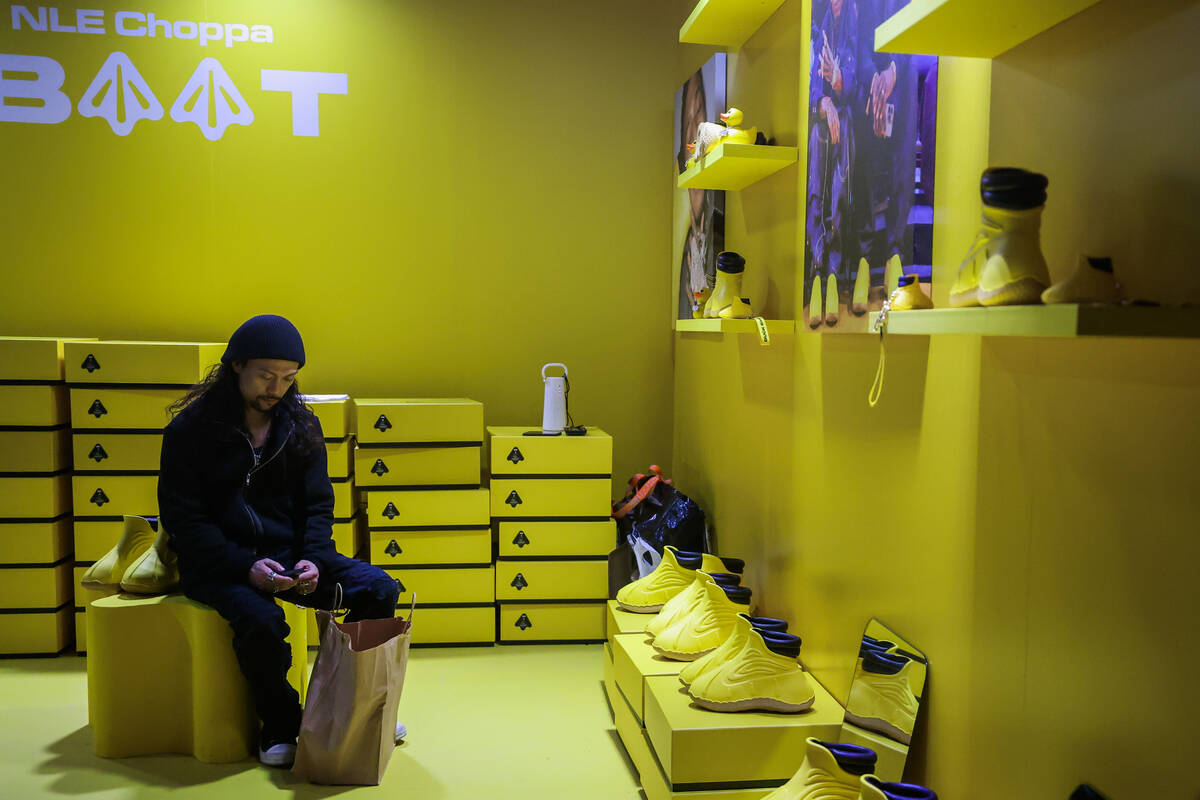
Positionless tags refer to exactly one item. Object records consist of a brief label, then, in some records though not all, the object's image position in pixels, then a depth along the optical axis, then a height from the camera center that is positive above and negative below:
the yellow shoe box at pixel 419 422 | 3.79 -0.32
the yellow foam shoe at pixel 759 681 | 2.25 -0.82
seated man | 2.71 -0.53
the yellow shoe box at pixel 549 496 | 3.88 -0.63
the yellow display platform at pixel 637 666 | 2.57 -0.91
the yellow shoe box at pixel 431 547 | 3.82 -0.84
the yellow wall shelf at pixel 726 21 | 2.89 +1.08
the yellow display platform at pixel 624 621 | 3.00 -0.91
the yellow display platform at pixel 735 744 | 2.16 -0.93
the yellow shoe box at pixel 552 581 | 3.88 -0.99
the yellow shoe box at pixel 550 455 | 3.87 -0.46
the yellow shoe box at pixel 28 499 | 3.68 -0.63
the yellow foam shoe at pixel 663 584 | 3.10 -0.80
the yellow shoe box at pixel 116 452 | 3.72 -0.44
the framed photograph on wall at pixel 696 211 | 3.59 +0.58
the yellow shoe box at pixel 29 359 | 3.65 -0.07
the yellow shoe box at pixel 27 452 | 3.67 -0.44
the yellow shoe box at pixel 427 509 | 3.81 -0.68
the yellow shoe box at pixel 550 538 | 3.88 -0.81
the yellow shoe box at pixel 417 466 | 3.80 -0.50
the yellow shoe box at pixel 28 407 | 3.66 -0.26
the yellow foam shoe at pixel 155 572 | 2.83 -0.71
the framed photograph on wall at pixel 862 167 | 1.92 +0.43
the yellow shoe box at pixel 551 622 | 3.90 -1.17
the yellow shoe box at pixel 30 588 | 3.70 -0.99
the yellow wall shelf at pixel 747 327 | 2.73 +0.07
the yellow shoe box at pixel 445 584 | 3.83 -0.99
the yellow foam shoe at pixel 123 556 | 2.90 -0.68
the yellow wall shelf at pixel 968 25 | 1.43 +0.53
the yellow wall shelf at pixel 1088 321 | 1.12 +0.04
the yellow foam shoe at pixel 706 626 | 2.64 -0.80
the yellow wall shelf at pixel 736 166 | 2.74 +0.57
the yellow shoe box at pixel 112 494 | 3.74 -0.61
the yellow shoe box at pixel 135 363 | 3.67 -0.08
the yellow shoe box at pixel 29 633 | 3.71 -1.17
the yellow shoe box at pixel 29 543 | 3.68 -0.80
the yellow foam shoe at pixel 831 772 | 1.77 -0.82
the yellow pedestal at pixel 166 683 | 2.75 -1.02
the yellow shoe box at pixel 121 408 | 3.70 -0.26
